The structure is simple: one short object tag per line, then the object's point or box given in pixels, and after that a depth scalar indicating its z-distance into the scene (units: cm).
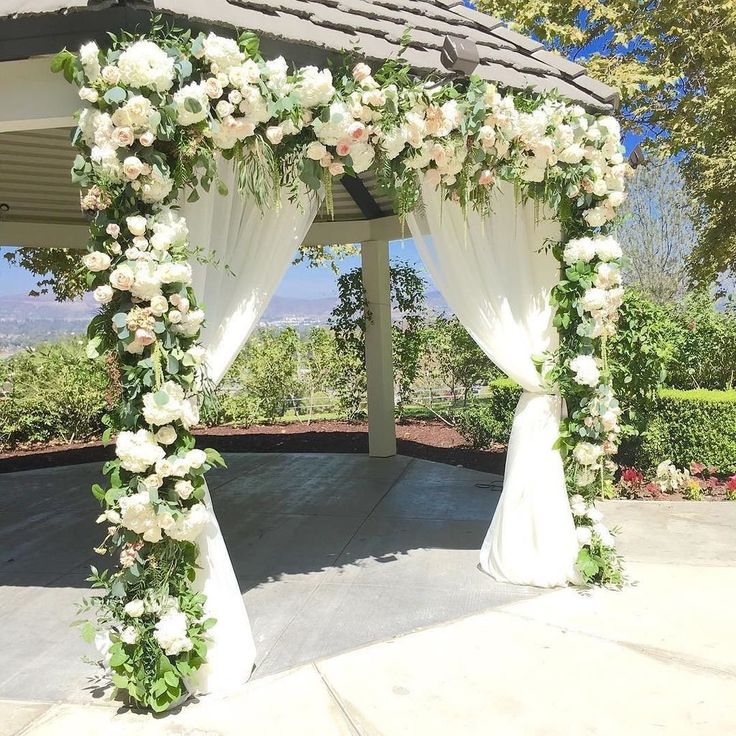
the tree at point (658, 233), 1845
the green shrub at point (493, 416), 812
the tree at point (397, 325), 884
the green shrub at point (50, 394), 969
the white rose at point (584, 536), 402
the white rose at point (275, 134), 295
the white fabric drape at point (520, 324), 402
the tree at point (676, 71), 916
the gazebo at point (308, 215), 277
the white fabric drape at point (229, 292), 307
